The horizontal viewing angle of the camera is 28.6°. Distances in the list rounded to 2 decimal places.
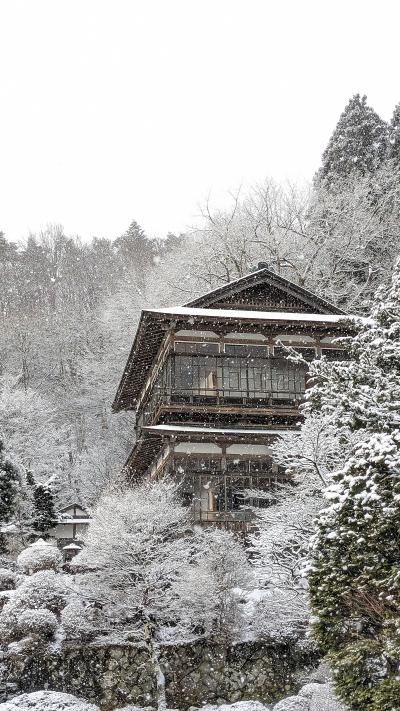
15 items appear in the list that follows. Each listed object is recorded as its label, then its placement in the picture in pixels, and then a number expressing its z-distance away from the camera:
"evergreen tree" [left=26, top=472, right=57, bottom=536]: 30.67
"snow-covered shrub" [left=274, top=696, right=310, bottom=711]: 16.22
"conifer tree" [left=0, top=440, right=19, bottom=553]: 25.03
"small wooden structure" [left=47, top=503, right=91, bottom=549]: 32.34
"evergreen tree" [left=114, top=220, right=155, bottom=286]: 56.75
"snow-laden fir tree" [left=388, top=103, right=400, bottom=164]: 46.12
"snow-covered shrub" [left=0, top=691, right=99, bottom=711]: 16.98
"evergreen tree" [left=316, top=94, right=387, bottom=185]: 47.34
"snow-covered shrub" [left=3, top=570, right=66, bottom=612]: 19.75
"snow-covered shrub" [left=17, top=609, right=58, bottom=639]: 19.09
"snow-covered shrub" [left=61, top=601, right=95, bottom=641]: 19.28
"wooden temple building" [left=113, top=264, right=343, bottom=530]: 25.75
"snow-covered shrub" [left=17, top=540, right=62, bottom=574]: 22.50
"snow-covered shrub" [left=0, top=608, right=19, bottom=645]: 19.02
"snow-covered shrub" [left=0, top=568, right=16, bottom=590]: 22.28
